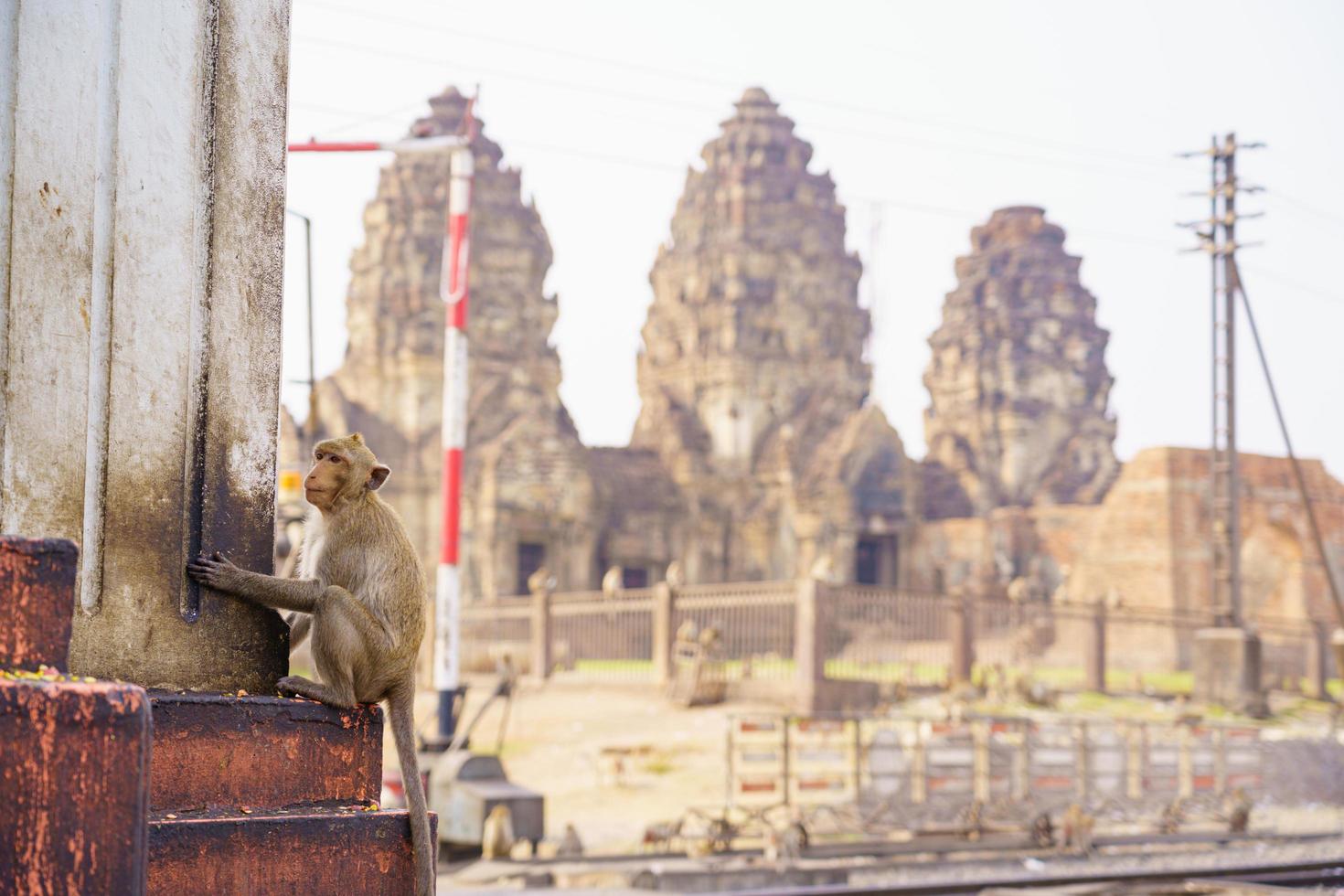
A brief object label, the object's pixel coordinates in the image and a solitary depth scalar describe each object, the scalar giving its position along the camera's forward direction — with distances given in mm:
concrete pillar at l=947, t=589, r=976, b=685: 23406
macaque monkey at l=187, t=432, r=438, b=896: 3502
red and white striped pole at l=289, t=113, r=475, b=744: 11000
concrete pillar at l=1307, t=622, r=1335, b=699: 26672
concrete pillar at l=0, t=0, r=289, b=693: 3234
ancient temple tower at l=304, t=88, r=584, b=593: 38531
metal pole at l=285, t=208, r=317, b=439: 10766
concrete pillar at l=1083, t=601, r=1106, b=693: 25047
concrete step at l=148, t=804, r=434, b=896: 3000
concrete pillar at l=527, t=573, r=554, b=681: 26047
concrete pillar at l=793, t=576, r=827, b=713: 20734
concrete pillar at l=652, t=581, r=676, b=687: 22822
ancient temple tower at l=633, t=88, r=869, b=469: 42219
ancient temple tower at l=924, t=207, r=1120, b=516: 45812
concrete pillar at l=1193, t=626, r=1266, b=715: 21578
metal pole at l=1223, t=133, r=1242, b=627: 21328
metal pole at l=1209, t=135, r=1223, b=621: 21516
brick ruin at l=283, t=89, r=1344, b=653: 33688
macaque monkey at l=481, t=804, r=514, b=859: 10602
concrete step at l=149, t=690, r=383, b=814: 3148
